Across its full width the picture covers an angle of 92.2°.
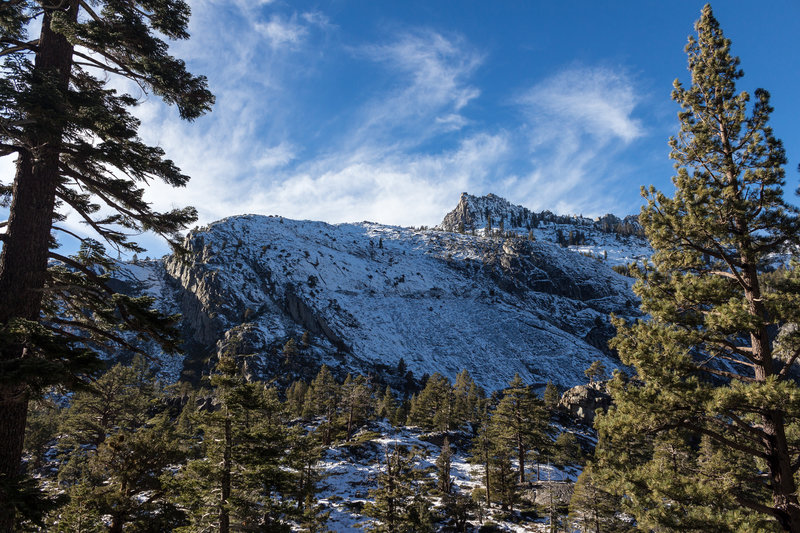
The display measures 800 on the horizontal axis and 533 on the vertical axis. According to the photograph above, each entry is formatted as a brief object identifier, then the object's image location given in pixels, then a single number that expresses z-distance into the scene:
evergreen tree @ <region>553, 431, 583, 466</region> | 40.59
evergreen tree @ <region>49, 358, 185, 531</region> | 13.64
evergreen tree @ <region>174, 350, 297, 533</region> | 13.22
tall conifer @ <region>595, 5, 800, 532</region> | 6.90
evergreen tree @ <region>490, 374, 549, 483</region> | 34.72
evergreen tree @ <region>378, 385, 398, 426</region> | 55.16
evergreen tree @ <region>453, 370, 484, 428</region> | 54.09
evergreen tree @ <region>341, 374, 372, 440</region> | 46.09
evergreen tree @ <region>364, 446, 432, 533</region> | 17.25
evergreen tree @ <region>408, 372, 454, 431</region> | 50.12
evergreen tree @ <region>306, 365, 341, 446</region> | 48.28
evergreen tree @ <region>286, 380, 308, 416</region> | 54.75
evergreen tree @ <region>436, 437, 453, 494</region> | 30.80
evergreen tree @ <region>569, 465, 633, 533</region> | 24.30
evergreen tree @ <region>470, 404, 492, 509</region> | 31.16
